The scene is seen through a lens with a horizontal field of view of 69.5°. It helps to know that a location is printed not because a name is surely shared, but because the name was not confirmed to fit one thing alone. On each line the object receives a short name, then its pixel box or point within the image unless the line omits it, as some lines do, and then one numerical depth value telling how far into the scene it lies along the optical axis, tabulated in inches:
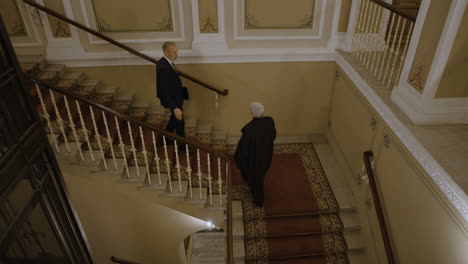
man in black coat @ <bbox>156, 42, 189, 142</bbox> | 162.9
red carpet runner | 175.8
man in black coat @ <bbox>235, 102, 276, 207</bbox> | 156.7
